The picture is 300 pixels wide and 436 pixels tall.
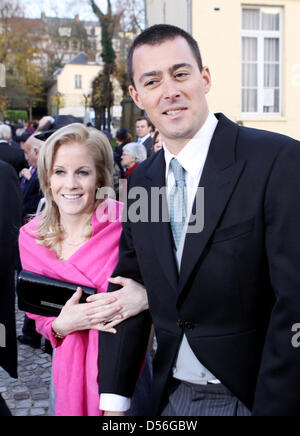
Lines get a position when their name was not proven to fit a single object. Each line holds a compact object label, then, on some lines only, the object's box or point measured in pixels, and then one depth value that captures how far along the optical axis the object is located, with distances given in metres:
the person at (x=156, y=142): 5.84
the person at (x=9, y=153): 5.79
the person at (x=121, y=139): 8.98
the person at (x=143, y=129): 8.84
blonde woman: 1.97
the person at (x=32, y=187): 5.34
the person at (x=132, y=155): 6.93
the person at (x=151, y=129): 8.99
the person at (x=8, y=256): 2.48
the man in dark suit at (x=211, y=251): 1.42
